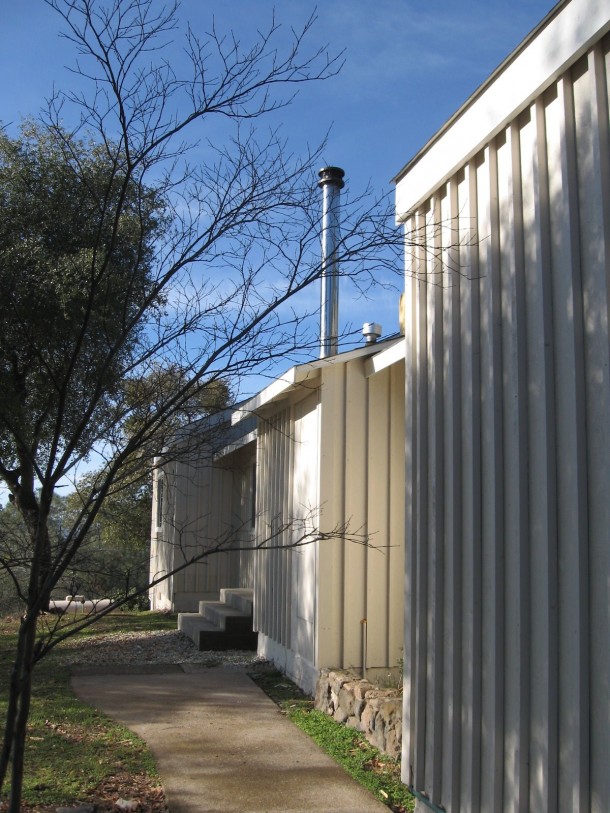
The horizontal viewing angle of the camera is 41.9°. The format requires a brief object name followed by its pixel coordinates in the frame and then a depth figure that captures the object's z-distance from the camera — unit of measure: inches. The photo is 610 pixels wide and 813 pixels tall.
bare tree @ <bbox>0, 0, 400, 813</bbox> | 112.3
